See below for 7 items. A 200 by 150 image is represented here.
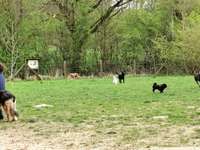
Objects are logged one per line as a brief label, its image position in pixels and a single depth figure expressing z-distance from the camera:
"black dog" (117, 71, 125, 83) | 34.96
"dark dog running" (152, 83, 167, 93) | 25.61
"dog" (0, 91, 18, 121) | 15.46
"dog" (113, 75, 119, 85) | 34.61
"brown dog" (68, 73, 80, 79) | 47.19
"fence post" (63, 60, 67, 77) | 51.37
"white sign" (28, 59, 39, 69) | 47.17
